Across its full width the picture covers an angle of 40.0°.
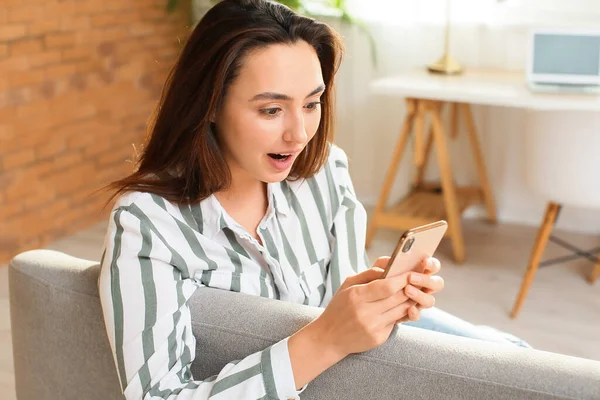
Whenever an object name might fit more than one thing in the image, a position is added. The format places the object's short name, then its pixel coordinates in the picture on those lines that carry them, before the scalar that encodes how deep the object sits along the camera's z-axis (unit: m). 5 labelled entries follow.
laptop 2.97
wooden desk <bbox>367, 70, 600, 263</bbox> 2.96
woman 1.11
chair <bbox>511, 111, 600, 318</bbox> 2.63
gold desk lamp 3.49
